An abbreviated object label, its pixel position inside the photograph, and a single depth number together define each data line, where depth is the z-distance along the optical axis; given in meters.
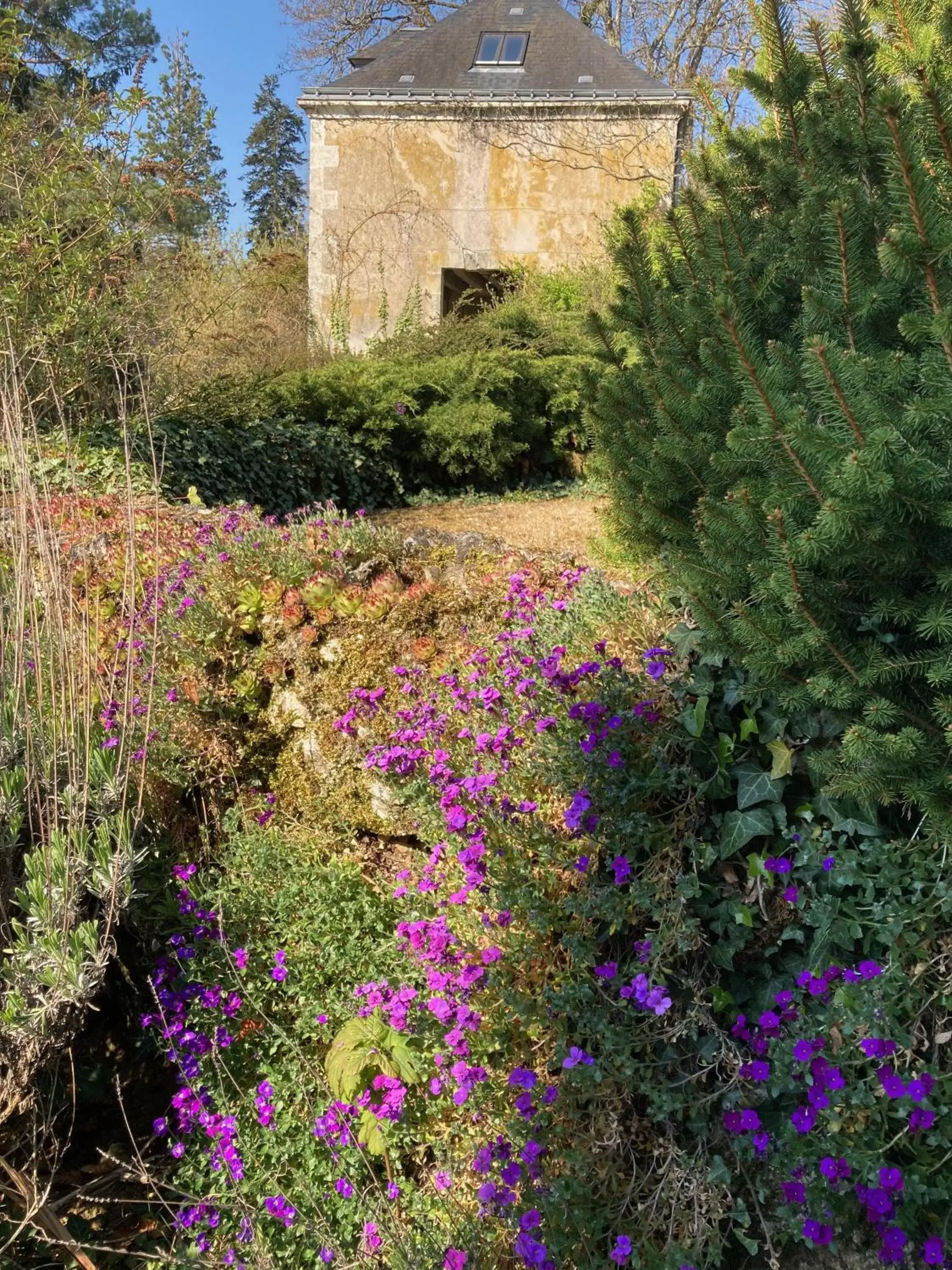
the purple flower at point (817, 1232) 1.77
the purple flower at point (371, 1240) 2.05
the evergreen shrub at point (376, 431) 7.30
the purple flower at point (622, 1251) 1.78
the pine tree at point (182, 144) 6.32
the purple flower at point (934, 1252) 1.73
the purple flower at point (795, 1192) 1.80
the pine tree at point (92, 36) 19.09
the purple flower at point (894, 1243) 1.76
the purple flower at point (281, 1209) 2.12
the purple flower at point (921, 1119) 1.77
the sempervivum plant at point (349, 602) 3.55
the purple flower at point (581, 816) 2.26
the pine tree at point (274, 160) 41.38
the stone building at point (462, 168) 13.15
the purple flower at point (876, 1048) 1.80
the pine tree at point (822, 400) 1.71
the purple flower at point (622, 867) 2.21
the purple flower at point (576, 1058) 1.94
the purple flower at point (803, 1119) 1.85
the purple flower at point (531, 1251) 1.81
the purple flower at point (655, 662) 2.45
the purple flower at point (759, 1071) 1.93
